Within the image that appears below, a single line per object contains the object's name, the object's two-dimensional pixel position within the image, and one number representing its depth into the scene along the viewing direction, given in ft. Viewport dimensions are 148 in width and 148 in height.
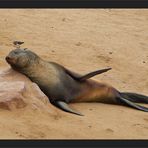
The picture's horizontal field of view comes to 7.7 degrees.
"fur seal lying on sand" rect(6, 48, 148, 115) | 48.03
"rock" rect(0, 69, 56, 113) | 41.70
